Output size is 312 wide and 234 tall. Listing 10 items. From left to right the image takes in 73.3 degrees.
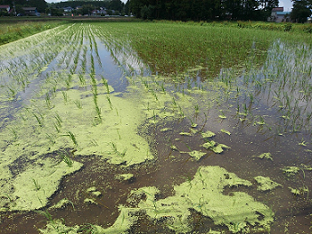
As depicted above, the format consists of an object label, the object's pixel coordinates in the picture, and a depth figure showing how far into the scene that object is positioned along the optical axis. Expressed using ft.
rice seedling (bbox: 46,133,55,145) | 6.99
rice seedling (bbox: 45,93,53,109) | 9.77
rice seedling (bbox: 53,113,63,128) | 8.01
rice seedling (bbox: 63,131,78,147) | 6.84
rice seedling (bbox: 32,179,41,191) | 5.17
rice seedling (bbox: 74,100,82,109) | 9.50
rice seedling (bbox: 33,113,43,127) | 8.14
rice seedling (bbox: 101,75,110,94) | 11.68
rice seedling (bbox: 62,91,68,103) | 10.30
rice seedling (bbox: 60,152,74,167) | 5.84
